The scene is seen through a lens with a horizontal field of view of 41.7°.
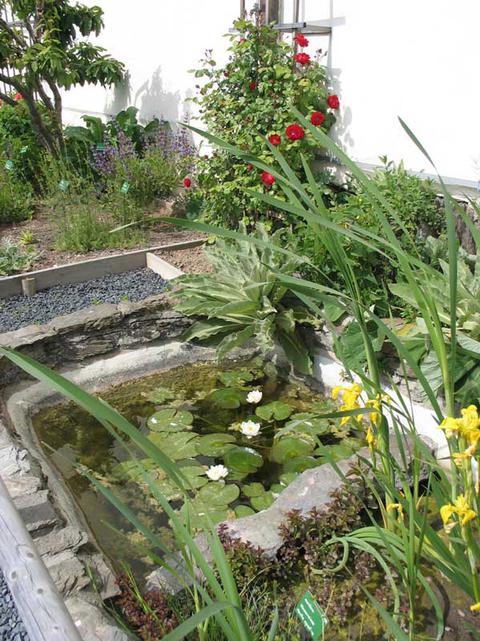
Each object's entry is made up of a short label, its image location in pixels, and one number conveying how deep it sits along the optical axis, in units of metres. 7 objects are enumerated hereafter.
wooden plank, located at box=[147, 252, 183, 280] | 4.78
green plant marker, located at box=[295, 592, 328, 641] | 1.69
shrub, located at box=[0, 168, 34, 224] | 6.04
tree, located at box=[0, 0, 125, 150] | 6.42
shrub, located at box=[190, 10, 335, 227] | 4.51
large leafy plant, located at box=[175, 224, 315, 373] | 3.71
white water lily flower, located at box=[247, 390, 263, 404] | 3.43
